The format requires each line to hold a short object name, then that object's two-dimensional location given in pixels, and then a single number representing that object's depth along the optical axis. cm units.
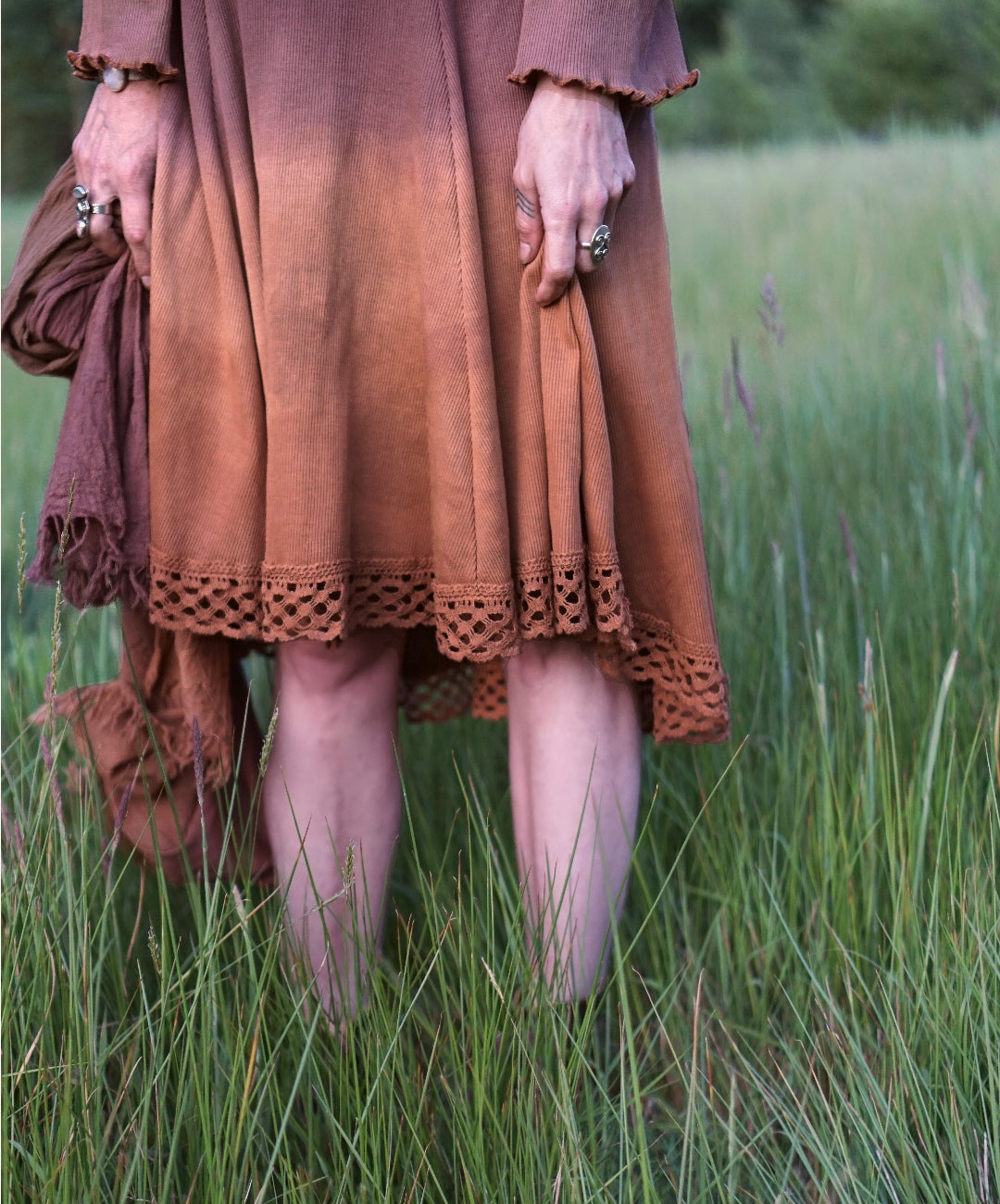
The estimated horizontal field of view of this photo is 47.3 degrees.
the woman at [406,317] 105
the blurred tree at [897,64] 1216
